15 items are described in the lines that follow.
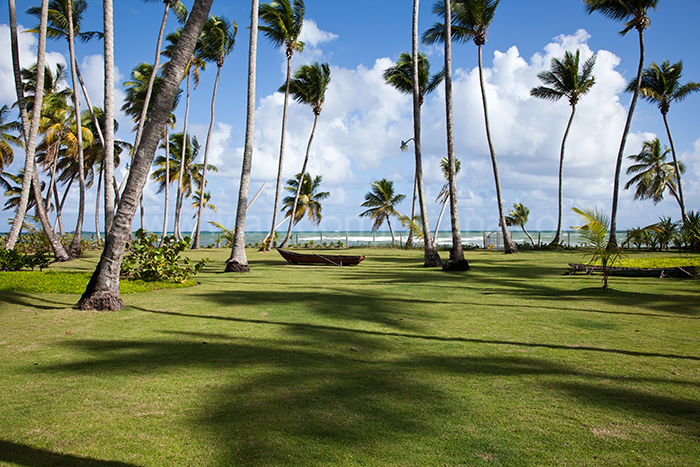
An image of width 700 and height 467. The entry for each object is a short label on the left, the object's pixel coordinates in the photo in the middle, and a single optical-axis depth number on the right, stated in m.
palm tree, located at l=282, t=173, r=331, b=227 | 42.03
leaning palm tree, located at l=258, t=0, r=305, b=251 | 25.66
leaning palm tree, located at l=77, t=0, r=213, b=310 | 6.90
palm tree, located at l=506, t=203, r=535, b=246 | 40.97
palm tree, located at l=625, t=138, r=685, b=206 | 33.38
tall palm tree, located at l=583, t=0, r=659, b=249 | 21.18
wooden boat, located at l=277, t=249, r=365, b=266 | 17.70
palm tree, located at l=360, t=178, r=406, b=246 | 39.97
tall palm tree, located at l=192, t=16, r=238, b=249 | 27.27
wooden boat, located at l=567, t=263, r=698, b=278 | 11.91
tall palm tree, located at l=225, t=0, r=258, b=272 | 15.21
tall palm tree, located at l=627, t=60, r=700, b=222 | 27.78
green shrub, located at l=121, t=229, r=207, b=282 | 10.84
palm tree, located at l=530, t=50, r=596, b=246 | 28.03
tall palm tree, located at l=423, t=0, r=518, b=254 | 22.27
